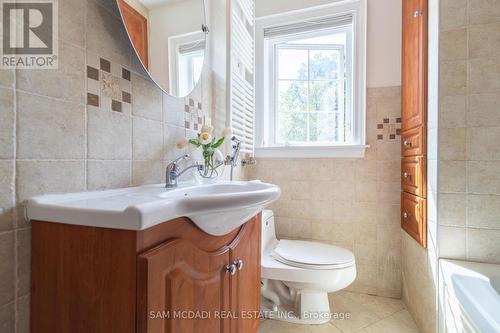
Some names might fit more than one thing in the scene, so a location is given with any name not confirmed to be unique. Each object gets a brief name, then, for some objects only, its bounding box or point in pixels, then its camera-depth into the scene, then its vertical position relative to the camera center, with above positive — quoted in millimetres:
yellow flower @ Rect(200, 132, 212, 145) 1143 +129
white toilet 1288 -572
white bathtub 744 -442
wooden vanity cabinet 481 -245
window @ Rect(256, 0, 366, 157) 1787 +650
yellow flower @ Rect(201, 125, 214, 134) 1181 +173
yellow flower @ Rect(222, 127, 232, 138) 1315 +181
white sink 475 -95
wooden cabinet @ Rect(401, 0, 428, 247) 1291 +267
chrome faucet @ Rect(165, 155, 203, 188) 959 -39
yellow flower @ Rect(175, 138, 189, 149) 1059 +94
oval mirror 888 +522
